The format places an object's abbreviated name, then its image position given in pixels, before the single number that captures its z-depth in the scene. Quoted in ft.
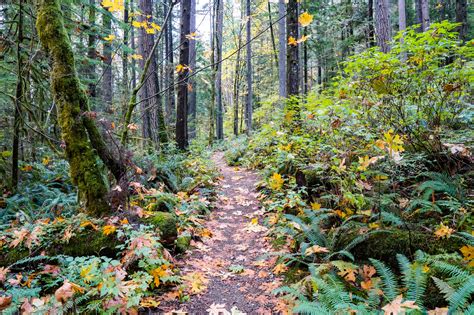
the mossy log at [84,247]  12.35
